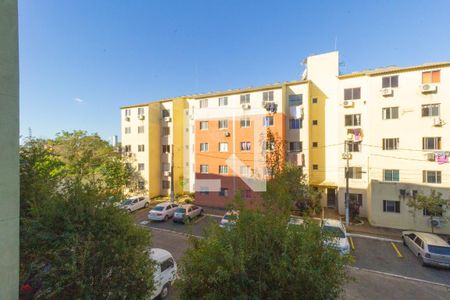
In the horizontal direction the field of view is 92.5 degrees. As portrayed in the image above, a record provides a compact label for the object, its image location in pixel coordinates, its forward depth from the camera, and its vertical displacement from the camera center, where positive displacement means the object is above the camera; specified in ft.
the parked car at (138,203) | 74.96 -18.54
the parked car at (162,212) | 64.90 -18.69
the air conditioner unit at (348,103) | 68.39 +15.12
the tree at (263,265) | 13.56 -7.55
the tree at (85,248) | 16.17 -7.72
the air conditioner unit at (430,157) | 56.29 -1.79
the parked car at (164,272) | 28.94 -16.92
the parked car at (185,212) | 63.26 -18.53
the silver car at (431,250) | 37.57 -18.17
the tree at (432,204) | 51.60 -13.21
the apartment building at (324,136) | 58.08 +5.16
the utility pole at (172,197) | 83.51 -17.72
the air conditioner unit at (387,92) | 60.59 +16.54
